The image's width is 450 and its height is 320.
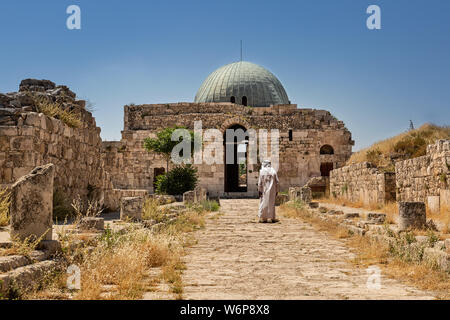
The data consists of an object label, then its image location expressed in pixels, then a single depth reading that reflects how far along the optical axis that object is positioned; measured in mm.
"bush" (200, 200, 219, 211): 15883
